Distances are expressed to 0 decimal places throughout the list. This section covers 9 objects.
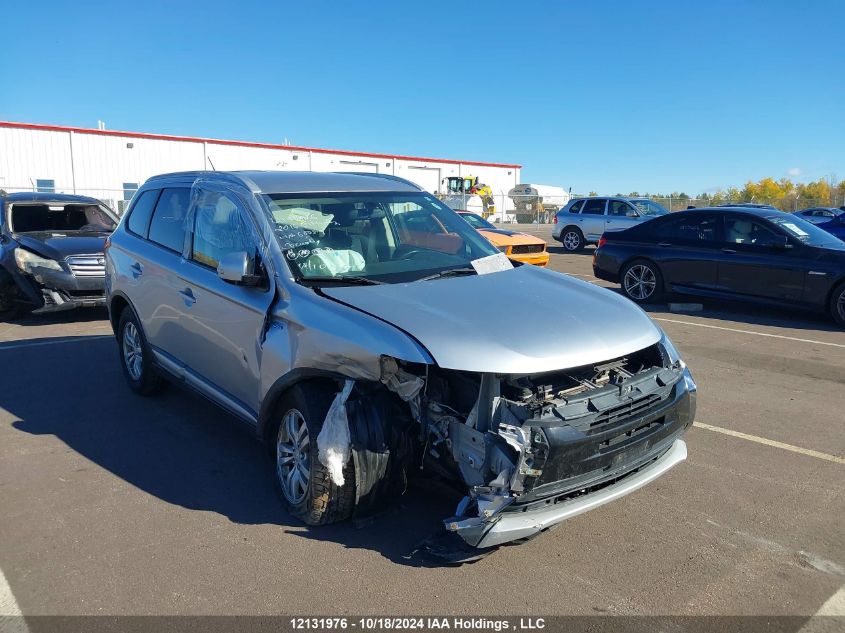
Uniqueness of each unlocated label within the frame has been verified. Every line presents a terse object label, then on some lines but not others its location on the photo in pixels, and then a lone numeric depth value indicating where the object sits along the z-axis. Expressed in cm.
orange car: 1352
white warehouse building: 3275
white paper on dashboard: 435
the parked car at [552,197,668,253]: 2161
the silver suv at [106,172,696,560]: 304
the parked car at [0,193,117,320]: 908
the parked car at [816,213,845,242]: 1889
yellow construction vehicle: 4460
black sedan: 940
